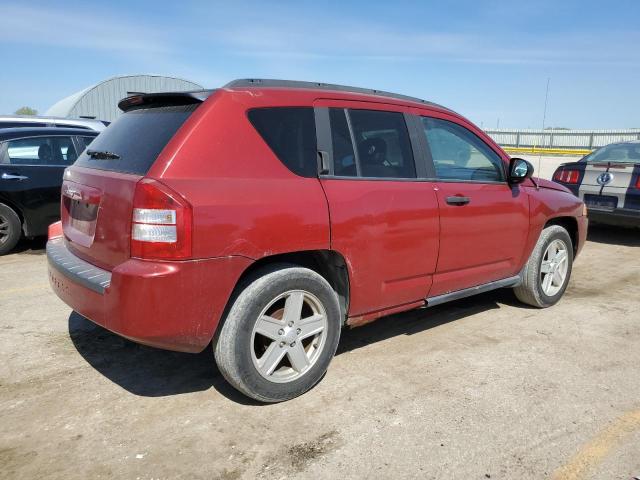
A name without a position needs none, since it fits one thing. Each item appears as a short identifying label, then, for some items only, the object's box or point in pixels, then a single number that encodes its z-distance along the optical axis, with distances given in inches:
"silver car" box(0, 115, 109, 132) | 396.5
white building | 1037.2
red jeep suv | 107.4
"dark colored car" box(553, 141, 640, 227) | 302.5
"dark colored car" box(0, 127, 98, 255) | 269.9
